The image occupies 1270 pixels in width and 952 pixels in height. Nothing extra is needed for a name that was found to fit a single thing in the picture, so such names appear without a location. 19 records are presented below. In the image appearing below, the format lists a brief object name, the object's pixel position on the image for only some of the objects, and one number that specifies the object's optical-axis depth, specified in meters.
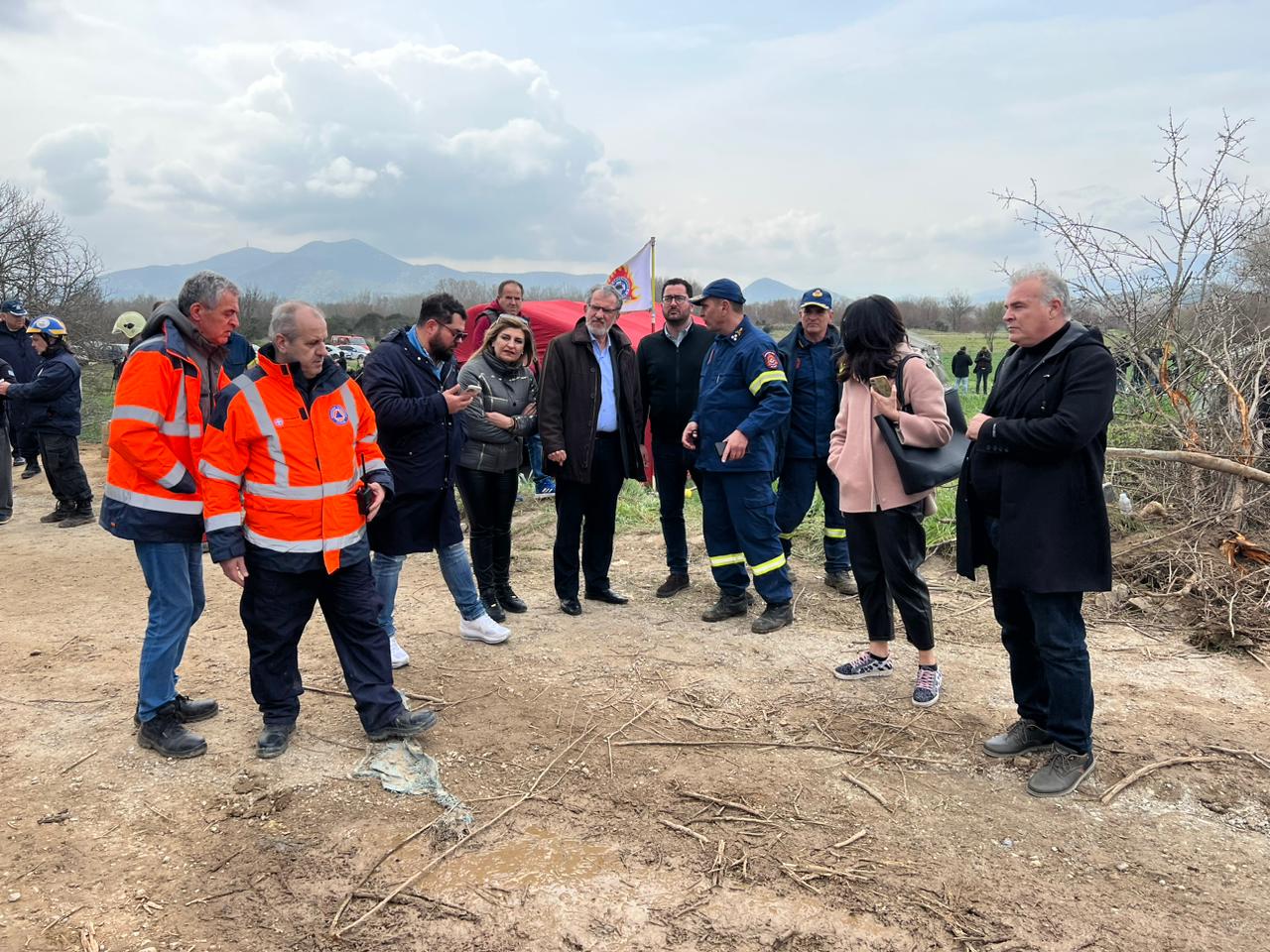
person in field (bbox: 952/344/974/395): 26.20
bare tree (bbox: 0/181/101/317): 16.06
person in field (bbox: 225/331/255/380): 4.47
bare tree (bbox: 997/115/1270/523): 6.11
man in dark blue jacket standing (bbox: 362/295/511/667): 4.44
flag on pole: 10.02
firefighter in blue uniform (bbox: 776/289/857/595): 5.93
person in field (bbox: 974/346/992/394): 25.89
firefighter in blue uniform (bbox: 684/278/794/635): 5.13
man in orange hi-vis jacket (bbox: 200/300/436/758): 3.40
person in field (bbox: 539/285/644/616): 5.47
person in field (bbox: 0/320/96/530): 8.05
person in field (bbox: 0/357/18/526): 8.32
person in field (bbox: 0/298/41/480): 8.66
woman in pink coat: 4.03
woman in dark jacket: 5.21
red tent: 9.95
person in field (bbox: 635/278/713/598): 5.85
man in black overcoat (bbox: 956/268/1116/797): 3.18
